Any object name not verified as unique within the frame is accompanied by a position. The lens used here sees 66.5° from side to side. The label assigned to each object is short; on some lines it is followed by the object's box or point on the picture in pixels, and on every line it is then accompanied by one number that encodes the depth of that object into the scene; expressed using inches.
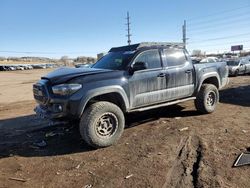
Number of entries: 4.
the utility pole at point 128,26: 1280.2
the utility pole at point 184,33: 1190.3
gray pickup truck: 143.2
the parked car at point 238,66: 613.5
